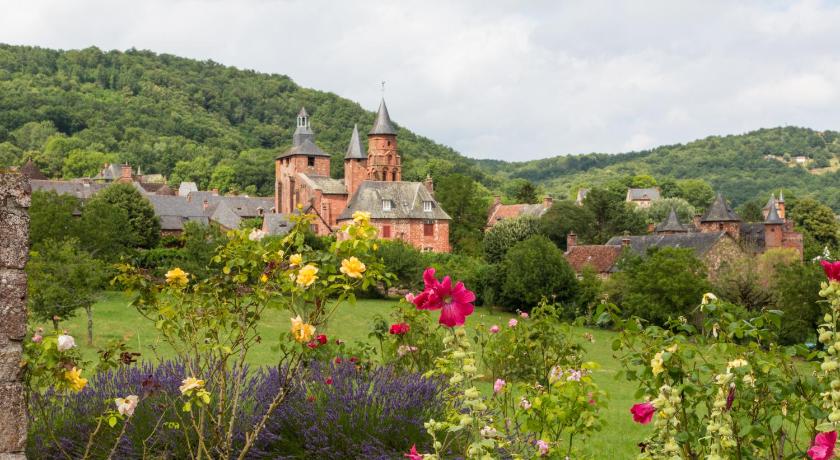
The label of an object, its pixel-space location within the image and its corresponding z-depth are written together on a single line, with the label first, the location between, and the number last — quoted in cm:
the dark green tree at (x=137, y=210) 6248
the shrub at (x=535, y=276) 4678
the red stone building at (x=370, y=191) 6869
